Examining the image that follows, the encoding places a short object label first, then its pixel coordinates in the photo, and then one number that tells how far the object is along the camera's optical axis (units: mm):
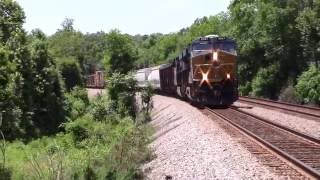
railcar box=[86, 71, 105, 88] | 98438
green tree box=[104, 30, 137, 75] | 68281
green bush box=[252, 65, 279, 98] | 52875
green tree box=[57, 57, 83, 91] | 79800
